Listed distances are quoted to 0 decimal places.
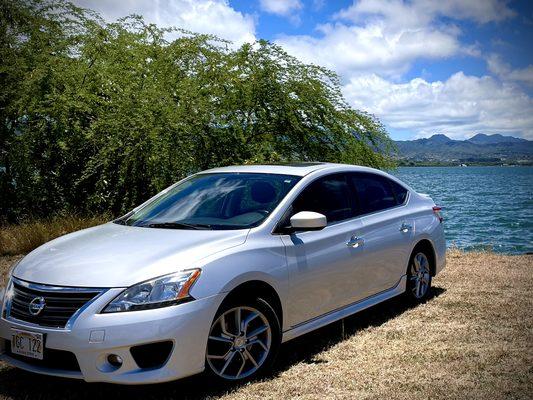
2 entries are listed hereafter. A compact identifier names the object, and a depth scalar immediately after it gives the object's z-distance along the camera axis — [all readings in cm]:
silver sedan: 388
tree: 1170
